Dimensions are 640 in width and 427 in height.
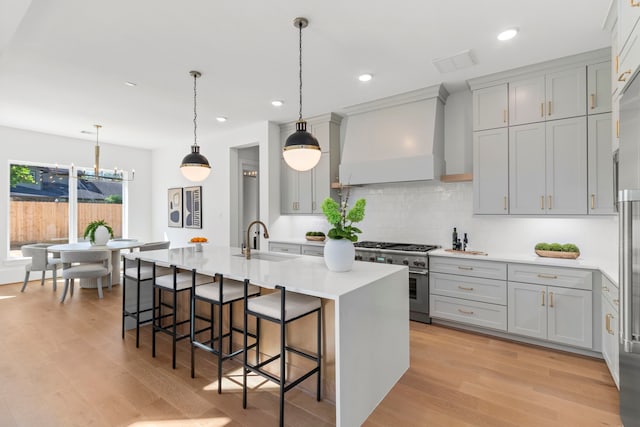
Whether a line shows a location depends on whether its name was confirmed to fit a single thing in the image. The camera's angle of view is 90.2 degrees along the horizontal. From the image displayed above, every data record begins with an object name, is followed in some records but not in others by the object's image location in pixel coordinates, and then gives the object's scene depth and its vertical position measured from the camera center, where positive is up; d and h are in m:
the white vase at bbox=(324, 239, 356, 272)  2.31 -0.30
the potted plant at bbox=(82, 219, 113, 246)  5.46 -0.34
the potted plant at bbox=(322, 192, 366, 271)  2.28 -0.19
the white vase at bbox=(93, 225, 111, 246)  5.48 -0.39
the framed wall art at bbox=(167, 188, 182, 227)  6.82 +0.16
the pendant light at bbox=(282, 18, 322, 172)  2.49 +0.52
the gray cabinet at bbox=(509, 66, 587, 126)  3.03 +1.16
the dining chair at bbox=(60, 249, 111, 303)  4.66 -0.84
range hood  3.79 +0.95
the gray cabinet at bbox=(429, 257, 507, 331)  3.26 -0.84
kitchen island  1.78 -0.63
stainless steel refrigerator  1.24 -0.15
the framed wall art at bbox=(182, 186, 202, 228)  6.41 +0.13
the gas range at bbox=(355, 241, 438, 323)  3.69 -0.59
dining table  5.11 -0.55
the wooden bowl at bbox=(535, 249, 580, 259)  3.06 -0.40
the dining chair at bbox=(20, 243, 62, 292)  5.17 -0.77
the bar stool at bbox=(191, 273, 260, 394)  2.35 -0.63
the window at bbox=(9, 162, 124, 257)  5.76 +0.20
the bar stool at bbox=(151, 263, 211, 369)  2.67 -0.61
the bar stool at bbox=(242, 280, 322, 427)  1.91 -0.62
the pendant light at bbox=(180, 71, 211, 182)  3.39 +0.51
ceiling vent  2.98 +1.48
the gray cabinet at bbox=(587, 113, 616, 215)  2.88 +0.44
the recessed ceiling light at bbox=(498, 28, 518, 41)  2.57 +1.47
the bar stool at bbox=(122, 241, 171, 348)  3.09 -0.62
